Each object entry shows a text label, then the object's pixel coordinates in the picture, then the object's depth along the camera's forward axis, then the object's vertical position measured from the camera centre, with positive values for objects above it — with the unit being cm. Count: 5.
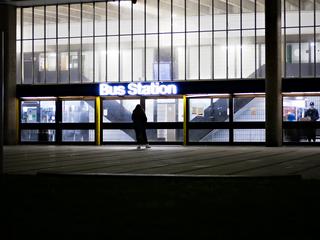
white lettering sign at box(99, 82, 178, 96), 2944 +157
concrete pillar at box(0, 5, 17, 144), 3111 +239
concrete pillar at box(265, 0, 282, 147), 2700 +221
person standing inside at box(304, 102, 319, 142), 2830 +19
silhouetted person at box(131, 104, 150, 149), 2628 -11
